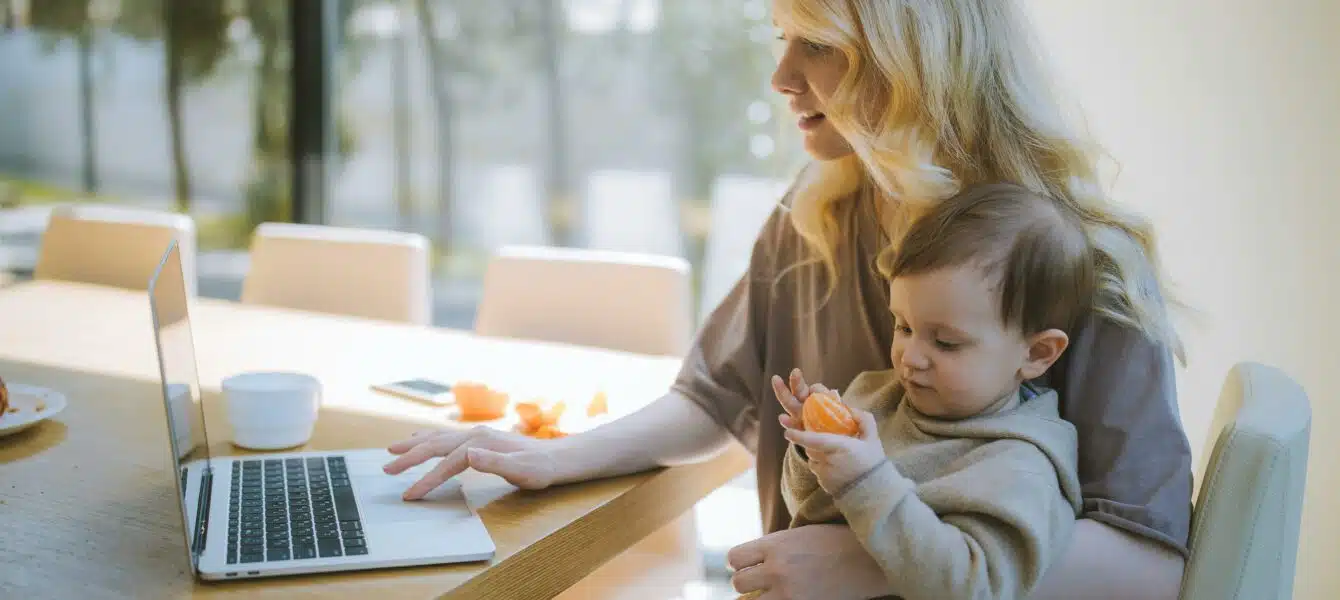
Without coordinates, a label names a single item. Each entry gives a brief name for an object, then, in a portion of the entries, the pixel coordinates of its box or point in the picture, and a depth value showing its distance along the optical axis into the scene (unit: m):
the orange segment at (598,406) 1.69
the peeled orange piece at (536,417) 1.58
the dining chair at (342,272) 2.60
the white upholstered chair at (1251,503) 1.06
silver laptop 1.04
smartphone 1.74
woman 1.15
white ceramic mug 1.41
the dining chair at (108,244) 2.89
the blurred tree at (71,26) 4.33
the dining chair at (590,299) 2.27
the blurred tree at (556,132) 3.54
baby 1.05
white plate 1.44
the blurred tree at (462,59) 3.63
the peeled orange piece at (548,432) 1.53
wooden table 1.05
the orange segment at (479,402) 1.64
